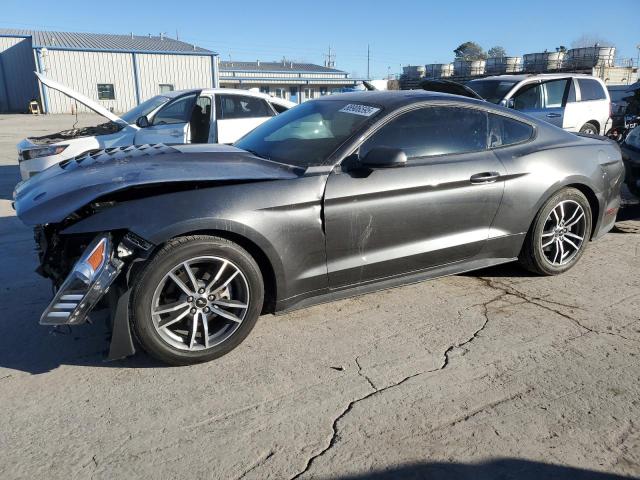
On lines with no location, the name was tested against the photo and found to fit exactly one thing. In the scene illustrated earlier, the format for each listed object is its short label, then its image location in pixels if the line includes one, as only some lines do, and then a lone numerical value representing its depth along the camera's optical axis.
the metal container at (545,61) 34.00
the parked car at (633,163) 6.59
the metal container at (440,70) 39.34
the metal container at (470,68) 38.03
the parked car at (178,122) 7.45
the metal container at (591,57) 33.19
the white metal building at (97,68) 36.44
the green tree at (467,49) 97.50
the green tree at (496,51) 98.25
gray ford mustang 2.92
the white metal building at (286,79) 47.58
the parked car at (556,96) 10.36
